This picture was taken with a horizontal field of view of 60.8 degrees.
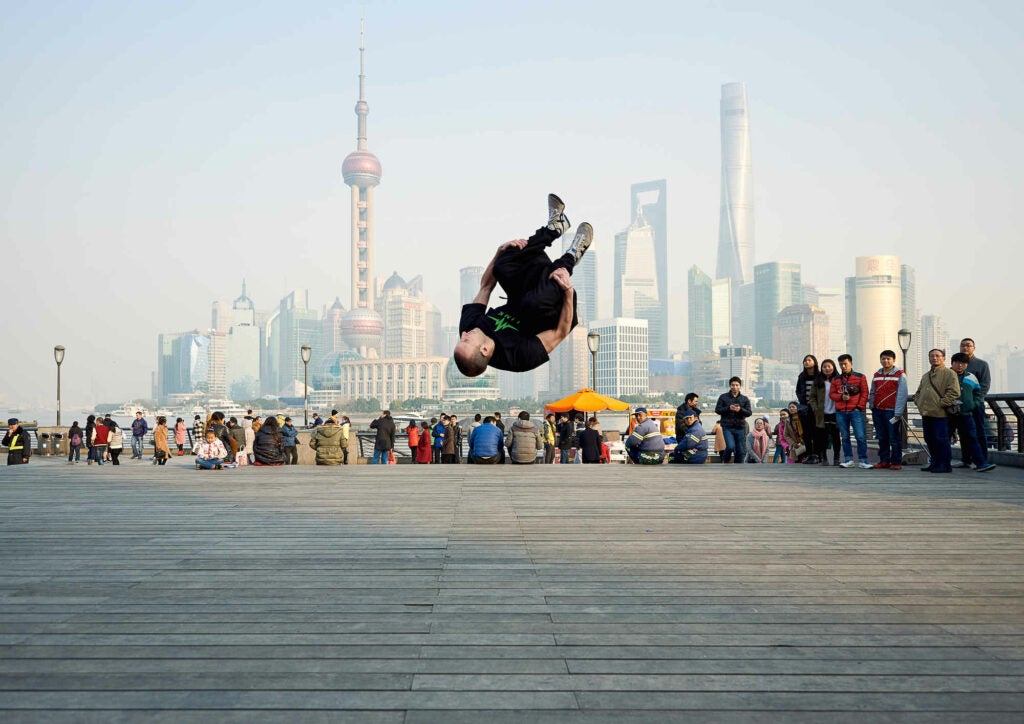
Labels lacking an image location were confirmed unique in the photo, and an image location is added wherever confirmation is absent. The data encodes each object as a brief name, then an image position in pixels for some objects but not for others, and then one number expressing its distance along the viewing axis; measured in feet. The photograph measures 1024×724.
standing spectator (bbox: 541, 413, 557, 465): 74.13
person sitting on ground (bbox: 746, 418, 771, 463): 63.36
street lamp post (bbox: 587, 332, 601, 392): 105.81
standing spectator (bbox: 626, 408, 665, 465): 49.62
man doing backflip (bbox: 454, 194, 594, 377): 29.84
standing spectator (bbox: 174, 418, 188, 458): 95.40
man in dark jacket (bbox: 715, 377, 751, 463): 53.57
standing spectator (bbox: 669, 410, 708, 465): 49.83
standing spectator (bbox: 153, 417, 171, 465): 67.51
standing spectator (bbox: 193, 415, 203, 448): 90.07
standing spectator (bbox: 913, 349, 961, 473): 40.09
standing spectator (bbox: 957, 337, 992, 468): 41.32
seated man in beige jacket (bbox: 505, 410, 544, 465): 54.39
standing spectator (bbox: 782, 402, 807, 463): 52.95
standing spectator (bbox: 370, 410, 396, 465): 69.92
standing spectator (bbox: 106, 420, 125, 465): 69.06
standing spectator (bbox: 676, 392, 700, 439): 51.88
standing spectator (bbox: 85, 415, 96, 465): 79.54
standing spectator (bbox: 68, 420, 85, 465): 83.66
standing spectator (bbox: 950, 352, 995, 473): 40.57
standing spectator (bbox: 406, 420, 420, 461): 75.72
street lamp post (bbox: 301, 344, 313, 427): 117.04
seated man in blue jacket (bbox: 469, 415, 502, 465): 54.19
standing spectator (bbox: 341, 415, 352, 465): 55.55
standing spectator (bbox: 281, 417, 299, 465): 64.75
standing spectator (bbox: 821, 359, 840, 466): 47.39
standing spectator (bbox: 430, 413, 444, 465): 72.79
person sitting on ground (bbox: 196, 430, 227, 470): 51.96
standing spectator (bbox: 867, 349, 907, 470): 43.29
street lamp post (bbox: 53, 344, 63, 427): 127.61
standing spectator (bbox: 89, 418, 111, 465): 70.23
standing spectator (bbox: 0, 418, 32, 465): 61.70
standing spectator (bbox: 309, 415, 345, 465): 54.49
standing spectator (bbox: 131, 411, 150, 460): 89.25
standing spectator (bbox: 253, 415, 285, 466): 54.65
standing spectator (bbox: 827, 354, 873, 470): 44.75
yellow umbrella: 80.79
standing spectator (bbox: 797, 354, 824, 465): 49.93
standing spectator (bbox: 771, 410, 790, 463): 63.05
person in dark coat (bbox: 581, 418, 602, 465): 64.25
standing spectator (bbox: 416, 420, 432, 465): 71.26
